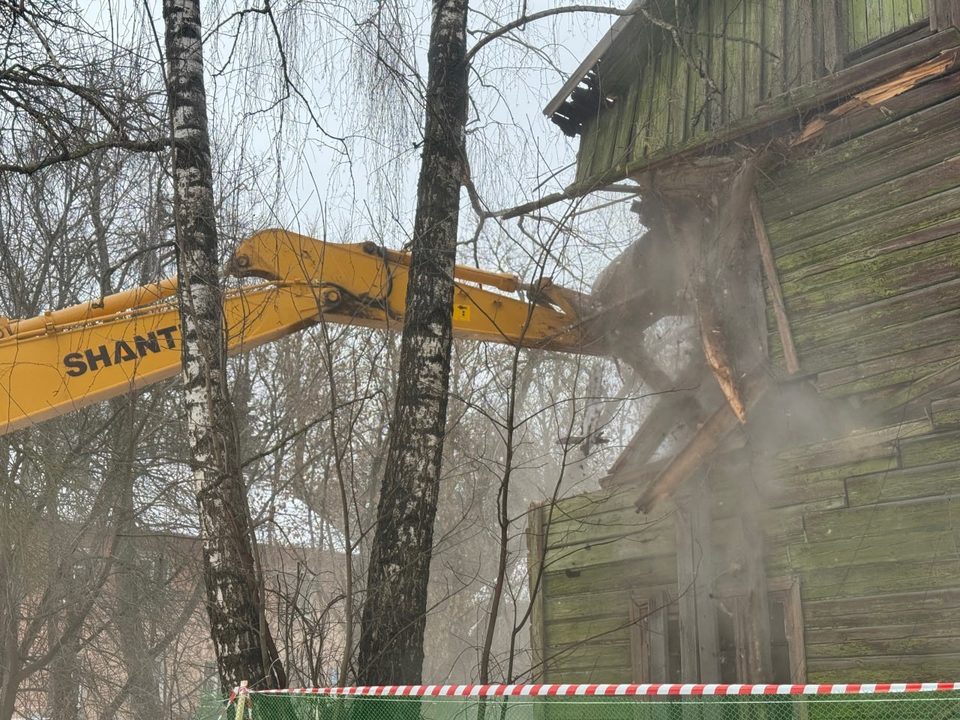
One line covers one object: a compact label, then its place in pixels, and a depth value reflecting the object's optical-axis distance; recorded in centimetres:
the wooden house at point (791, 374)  716
